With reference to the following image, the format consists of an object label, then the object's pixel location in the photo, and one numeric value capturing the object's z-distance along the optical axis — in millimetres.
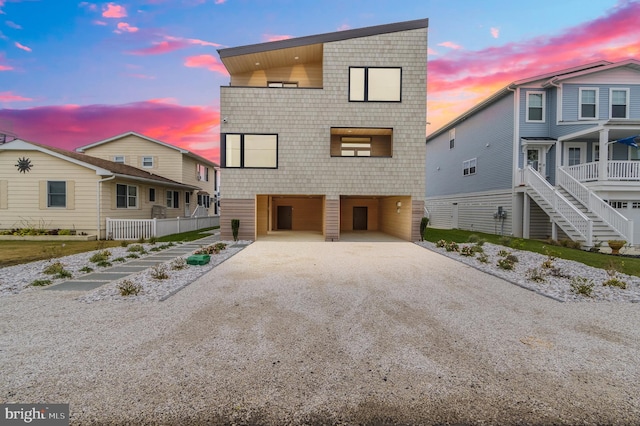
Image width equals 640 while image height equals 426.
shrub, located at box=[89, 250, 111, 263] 8368
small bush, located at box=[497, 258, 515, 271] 7863
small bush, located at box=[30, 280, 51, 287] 6021
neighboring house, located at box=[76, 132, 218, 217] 21125
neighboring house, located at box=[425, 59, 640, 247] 13078
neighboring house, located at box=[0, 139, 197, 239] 13914
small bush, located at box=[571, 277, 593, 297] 5714
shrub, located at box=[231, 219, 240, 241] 13859
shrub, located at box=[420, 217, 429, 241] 13875
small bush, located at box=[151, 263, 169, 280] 6621
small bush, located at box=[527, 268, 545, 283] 6662
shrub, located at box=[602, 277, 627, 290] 6130
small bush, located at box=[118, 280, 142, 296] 5469
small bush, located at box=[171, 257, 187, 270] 7617
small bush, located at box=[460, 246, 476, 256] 9941
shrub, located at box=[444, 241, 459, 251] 10930
